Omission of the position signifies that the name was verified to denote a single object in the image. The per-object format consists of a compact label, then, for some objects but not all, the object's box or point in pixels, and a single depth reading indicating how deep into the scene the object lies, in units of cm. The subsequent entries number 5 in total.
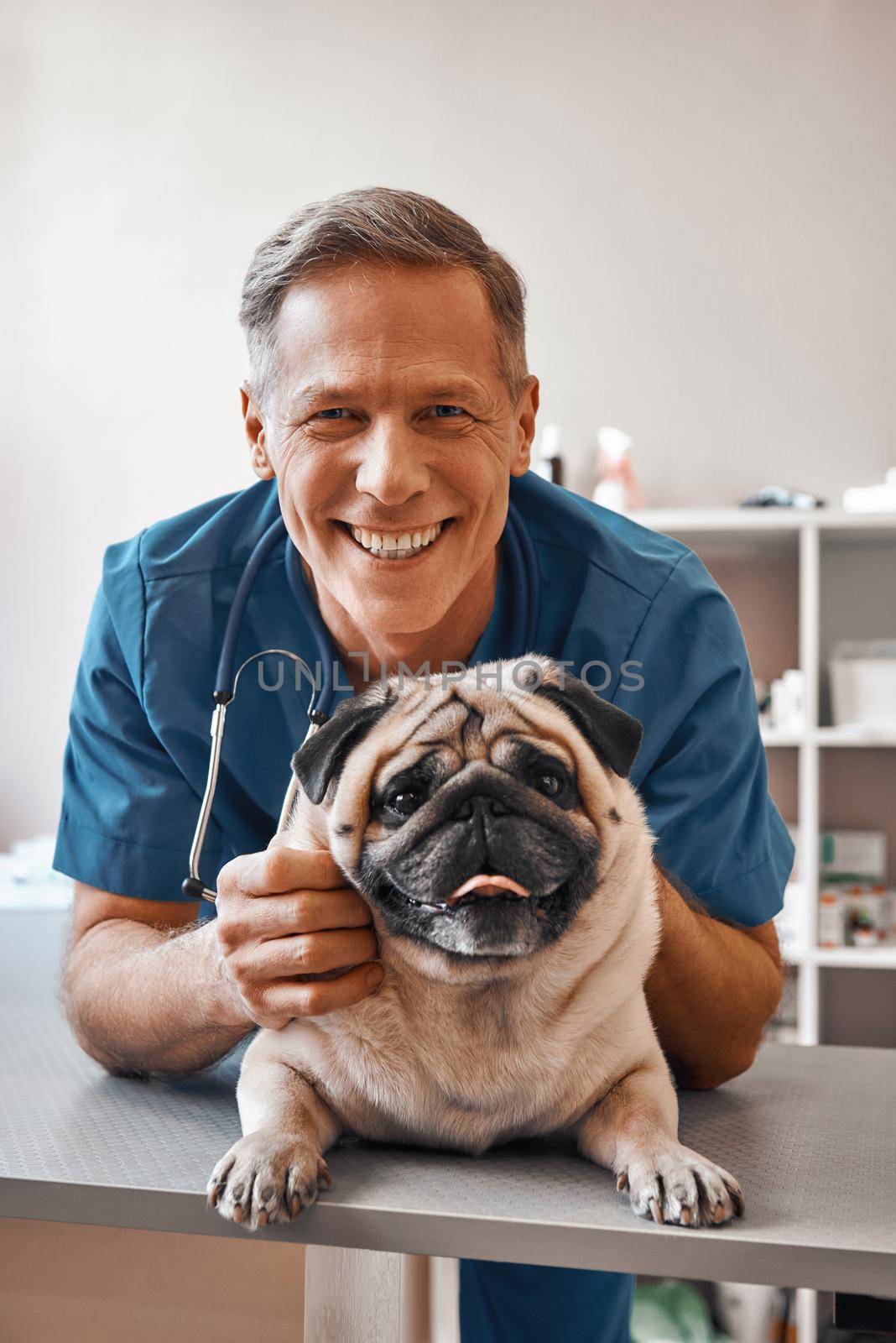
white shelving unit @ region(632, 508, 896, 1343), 295
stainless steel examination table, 73
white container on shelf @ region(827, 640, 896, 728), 299
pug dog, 77
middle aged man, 96
